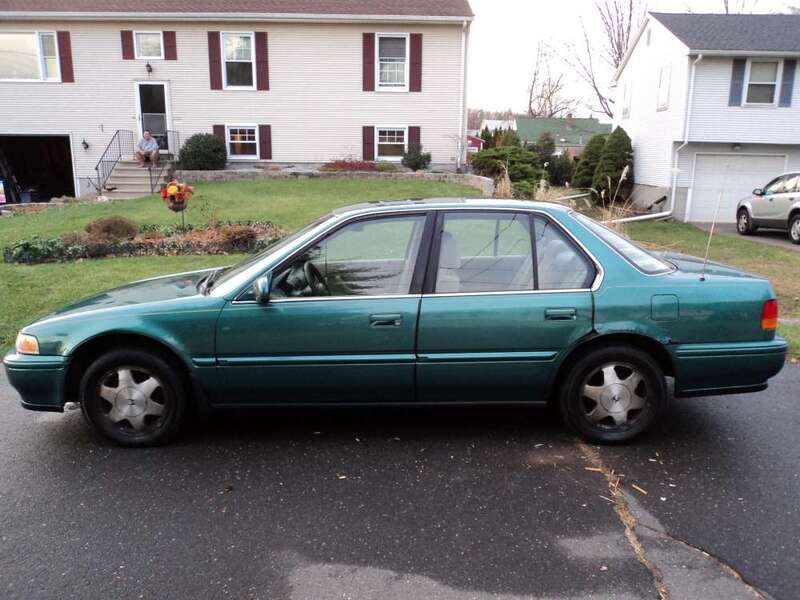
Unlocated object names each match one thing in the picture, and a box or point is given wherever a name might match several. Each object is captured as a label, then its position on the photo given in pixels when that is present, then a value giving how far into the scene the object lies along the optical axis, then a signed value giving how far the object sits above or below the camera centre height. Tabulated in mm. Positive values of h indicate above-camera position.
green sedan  3908 -1076
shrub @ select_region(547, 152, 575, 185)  36719 -1017
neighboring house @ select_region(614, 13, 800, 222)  19547 +1343
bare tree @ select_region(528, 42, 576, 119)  61344 +4921
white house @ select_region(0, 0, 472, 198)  21875 +2500
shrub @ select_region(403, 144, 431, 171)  21797 -281
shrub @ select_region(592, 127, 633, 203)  23109 -347
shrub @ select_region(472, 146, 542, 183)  20094 -321
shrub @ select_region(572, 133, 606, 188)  25500 -422
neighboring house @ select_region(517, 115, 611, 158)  53969 +1785
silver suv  15070 -1264
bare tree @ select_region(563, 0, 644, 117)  42594 +8007
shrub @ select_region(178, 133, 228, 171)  21188 -116
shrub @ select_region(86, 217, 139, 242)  10875 -1348
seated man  20688 -32
